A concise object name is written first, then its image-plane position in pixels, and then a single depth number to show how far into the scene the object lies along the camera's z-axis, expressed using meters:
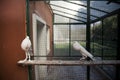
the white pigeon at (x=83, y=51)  2.04
